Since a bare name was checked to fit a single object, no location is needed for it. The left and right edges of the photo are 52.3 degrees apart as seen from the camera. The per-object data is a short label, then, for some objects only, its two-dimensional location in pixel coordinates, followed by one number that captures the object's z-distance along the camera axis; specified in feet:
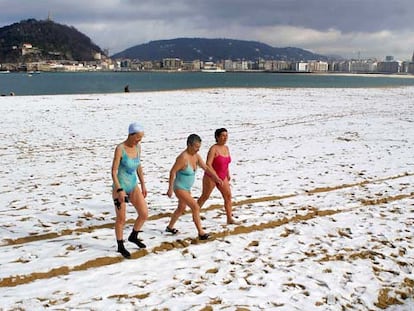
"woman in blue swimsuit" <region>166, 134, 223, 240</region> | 21.78
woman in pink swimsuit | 24.18
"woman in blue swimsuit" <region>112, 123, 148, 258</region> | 19.31
